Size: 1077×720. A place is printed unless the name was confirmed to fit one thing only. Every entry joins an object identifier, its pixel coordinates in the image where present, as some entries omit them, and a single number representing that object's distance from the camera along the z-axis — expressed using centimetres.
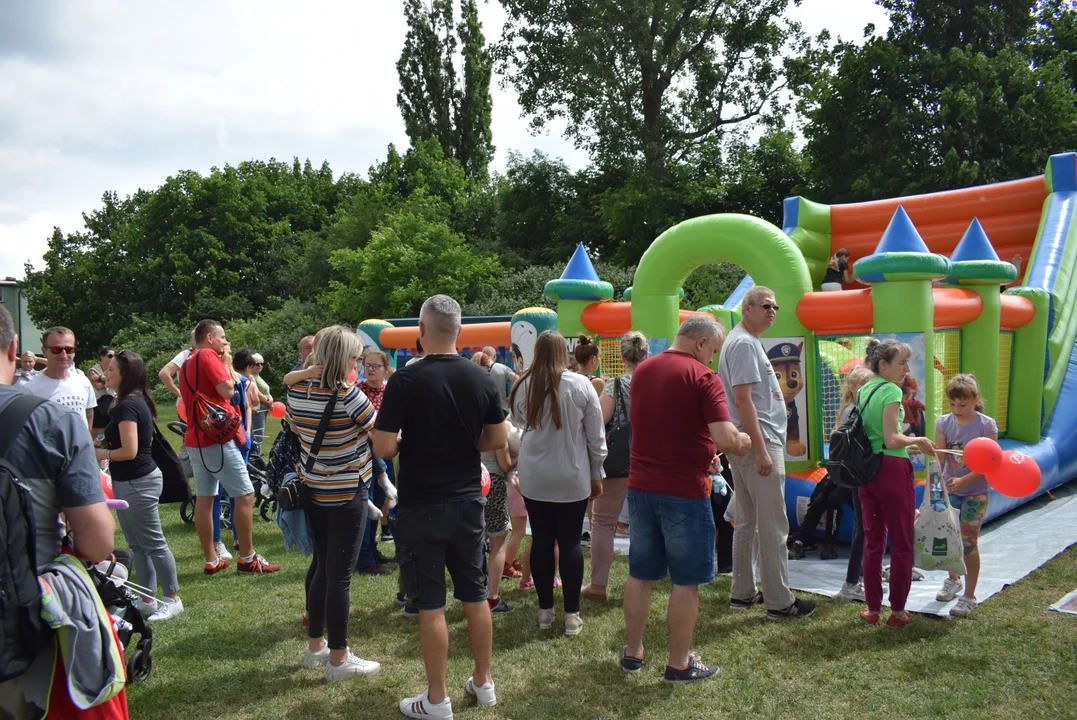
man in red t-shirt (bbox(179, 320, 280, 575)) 558
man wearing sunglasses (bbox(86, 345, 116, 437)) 717
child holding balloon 477
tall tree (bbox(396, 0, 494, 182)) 3325
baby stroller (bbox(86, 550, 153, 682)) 259
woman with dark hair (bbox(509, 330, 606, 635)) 448
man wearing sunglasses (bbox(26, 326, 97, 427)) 478
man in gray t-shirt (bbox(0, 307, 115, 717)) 211
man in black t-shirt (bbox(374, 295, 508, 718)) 342
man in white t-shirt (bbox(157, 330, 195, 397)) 699
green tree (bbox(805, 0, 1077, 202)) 2034
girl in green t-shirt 434
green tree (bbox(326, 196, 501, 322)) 2320
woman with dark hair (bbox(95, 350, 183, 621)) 472
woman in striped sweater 386
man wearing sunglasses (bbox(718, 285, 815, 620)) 446
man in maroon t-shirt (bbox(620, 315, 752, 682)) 375
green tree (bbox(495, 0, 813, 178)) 2622
